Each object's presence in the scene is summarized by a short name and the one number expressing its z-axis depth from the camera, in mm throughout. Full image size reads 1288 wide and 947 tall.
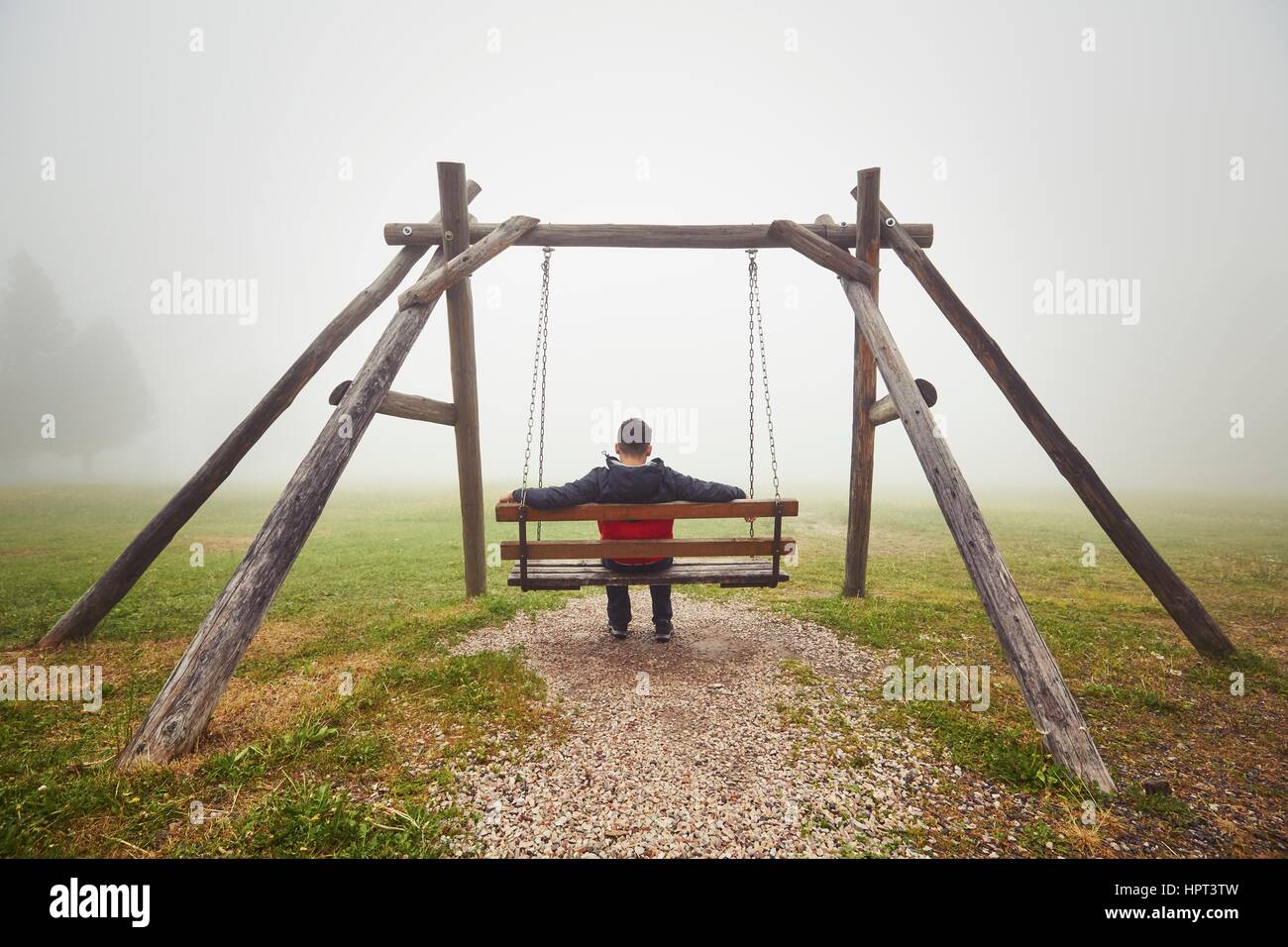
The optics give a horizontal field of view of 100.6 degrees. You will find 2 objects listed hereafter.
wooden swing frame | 3936
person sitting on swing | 5684
